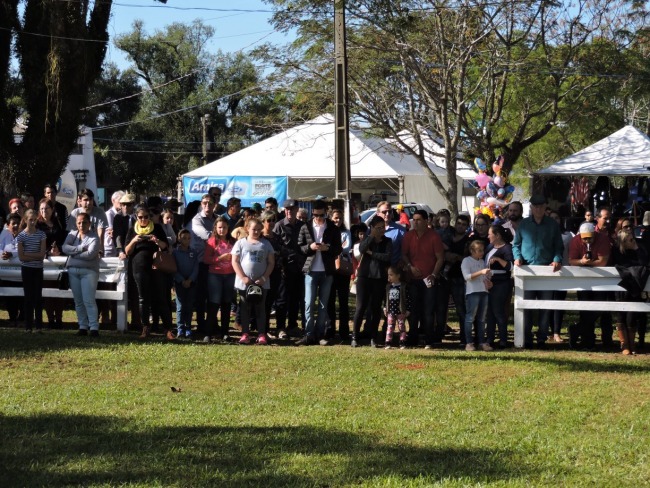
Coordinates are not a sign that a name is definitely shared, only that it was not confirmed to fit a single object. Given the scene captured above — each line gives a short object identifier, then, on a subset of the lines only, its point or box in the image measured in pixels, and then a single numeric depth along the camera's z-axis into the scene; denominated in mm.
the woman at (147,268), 13984
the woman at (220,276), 14047
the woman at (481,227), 14312
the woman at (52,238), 15109
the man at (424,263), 13648
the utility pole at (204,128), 52275
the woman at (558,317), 14148
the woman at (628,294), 13203
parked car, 31656
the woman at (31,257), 13914
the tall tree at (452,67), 25750
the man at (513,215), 16078
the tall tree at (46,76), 20219
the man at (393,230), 13969
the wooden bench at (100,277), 14570
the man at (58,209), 16156
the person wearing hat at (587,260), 13633
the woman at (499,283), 13523
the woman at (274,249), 14281
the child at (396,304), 13578
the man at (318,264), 13984
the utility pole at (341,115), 18438
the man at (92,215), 14516
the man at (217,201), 16078
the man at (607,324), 13688
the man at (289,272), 14578
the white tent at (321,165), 32062
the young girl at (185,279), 14234
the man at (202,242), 14414
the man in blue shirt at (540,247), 13797
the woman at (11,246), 14953
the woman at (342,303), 14516
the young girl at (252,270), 13531
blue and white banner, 32625
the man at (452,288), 13914
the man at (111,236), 15211
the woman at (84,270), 13805
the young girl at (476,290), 13289
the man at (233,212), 15789
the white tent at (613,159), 24516
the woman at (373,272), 13562
